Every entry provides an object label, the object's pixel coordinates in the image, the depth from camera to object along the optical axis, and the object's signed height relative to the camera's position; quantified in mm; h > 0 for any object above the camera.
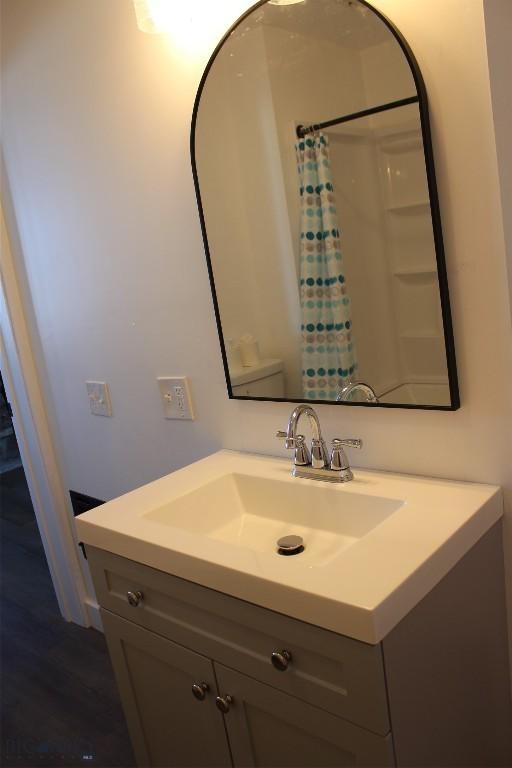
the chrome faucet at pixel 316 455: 1423 -445
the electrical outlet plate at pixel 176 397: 1892 -360
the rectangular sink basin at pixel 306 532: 999 -509
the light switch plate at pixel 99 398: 2191 -376
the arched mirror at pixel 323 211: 1260 +80
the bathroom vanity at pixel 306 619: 1007 -623
